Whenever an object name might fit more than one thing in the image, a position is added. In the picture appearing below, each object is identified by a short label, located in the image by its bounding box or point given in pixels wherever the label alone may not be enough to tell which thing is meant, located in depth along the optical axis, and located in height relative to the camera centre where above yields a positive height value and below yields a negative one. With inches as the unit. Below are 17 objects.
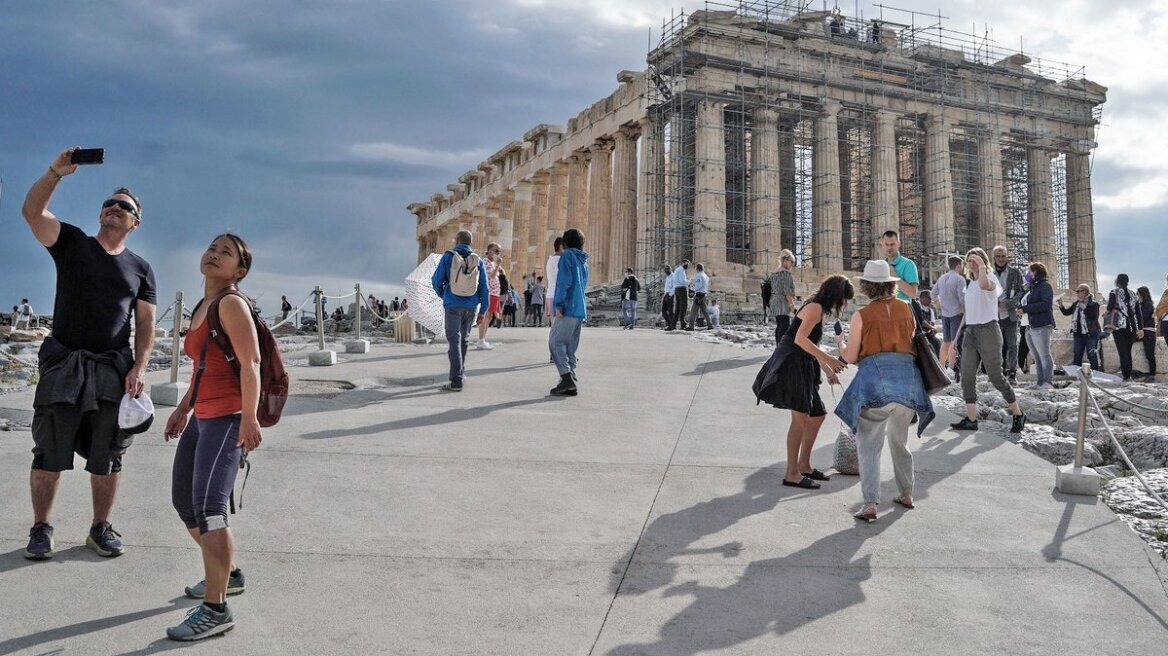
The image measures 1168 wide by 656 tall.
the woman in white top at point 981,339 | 332.8 -7.5
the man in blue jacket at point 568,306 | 380.2 +8.0
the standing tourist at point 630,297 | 863.1 +25.6
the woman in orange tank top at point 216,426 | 145.5 -15.5
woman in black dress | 236.4 -14.5
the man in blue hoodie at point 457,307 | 393.7 +8.6
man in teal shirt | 387.3 +20.6
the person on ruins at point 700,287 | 808.9 +31.9
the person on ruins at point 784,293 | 519.3 +16.6
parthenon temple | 1294.3 +270.9
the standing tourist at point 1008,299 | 447.8 +9.7
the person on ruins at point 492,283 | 578.2 +29.7
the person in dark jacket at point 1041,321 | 453.3 -1.5
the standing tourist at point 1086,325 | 571.8 -4.8
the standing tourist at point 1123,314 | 575.5 +1.6
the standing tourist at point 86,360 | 178.1 -5.4
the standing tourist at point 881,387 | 216.1 -15.5
